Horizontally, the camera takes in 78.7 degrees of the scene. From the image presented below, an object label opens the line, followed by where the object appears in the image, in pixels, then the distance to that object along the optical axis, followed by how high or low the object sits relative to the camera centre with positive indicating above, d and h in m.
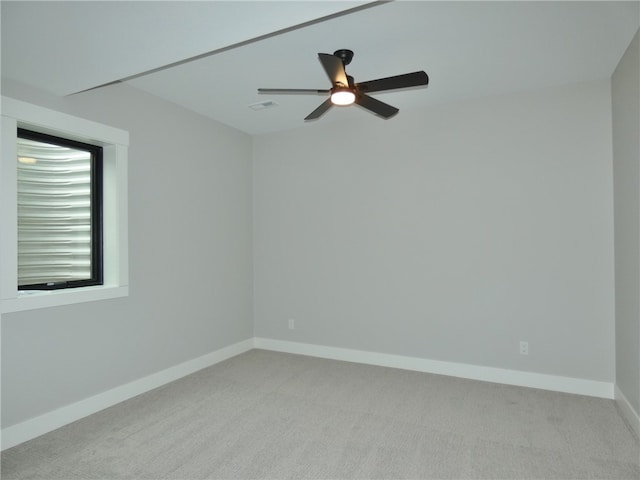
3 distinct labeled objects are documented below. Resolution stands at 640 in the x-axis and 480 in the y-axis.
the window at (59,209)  2.51 +0.30
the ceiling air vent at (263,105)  3.68 +1.37
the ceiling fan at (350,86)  2.26 +1.02
